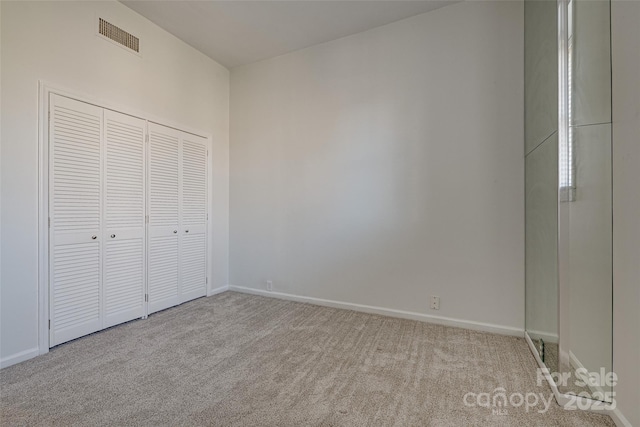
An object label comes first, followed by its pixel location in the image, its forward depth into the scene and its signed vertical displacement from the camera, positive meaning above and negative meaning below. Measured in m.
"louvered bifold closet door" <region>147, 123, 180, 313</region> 3.25 -0.05
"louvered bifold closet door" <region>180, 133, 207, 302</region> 3.65 -0.07
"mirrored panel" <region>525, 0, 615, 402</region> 1.75 +0.08
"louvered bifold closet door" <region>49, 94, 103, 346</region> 2.45 -0.05
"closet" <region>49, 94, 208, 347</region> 2.50 -0.05
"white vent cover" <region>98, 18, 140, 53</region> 2.77 +1.76
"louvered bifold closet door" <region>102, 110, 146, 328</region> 2.84 -0.07
